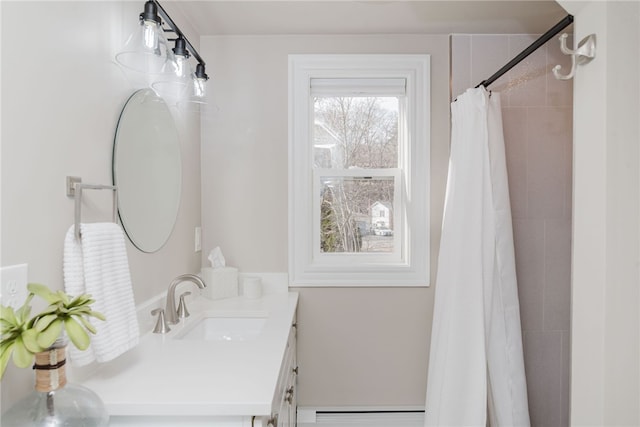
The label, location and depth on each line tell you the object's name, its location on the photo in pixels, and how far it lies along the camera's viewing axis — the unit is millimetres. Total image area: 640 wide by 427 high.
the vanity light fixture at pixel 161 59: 1189
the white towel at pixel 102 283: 952
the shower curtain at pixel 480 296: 1621
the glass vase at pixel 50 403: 723
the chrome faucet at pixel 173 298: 1478
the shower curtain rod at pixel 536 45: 1169
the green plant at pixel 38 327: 662
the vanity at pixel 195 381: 917
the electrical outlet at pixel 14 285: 780
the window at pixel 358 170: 2113
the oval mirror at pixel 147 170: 1281
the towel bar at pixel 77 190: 987
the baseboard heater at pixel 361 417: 2119
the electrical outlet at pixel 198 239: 2051
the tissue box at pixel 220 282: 1961
